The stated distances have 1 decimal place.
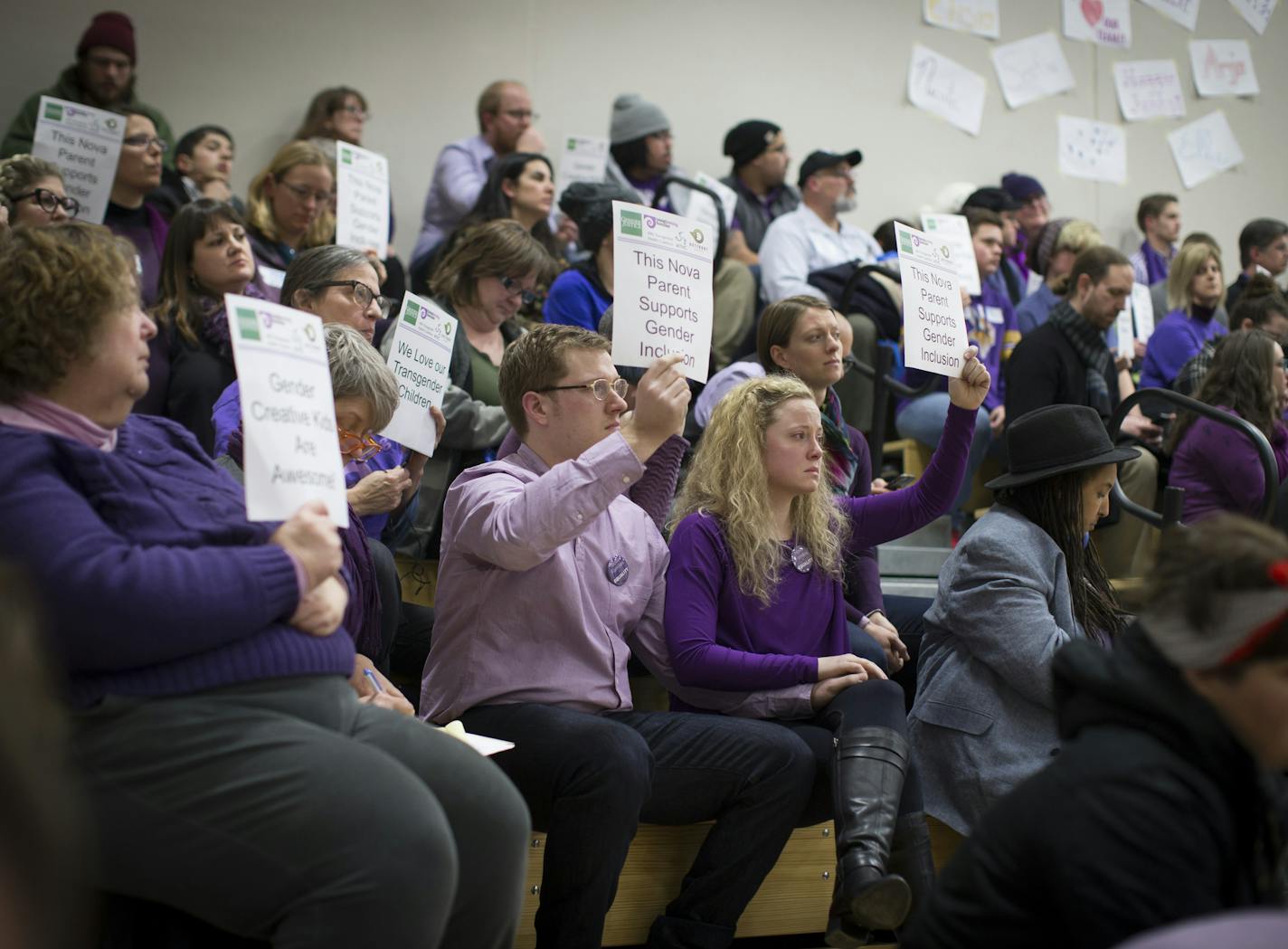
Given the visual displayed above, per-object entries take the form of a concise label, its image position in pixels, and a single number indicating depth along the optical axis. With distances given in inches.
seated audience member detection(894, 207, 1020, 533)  206.2
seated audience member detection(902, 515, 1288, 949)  58.9
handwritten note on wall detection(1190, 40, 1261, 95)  350.3
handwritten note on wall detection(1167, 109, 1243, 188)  348.8
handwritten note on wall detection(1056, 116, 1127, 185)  338.6
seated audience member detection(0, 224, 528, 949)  67.2
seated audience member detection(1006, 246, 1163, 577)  199.3
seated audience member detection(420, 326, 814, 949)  96.5
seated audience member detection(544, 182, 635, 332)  179.9
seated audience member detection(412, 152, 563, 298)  209.6
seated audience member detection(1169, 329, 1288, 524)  175.5
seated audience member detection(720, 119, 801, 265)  263.1
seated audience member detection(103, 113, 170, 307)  184.2
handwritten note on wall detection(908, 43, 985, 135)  323.9
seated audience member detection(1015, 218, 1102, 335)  255.3
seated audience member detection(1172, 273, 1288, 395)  213.0
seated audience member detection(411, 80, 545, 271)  240.5
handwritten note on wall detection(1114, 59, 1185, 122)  343.6
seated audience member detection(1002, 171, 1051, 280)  308.5
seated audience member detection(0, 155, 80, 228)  148.8
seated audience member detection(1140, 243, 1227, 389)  242.2
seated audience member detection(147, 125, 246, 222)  218.5
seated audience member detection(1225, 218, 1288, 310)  288.4
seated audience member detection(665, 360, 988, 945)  105.7
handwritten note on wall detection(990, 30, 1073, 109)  332.8
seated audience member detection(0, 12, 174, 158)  218.7
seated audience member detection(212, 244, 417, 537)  134.3
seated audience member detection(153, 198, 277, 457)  146.1
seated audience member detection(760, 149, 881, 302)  226.4
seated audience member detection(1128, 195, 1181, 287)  316.8
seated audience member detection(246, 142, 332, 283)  181.3
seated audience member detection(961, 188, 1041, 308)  276.7
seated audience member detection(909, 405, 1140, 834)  114.9
